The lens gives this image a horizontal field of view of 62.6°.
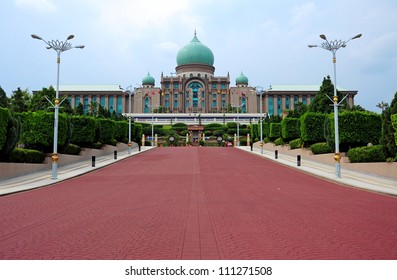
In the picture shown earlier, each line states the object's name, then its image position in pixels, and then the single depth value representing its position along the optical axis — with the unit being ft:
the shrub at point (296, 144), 116.36
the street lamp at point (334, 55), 63.16
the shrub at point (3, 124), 59.88
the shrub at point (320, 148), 97.76
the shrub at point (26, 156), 67.14
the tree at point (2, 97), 84.45
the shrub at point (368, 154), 69.10
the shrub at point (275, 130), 153.99
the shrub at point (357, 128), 84.79
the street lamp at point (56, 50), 61.77
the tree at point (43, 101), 166.61
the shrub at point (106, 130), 125.70
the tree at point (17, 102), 172.94
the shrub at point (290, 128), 130.21
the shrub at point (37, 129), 81.35
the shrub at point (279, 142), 139.11
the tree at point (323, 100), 127.08
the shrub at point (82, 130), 103.14
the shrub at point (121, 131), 149.69
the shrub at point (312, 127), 107.45
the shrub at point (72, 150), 96.71
